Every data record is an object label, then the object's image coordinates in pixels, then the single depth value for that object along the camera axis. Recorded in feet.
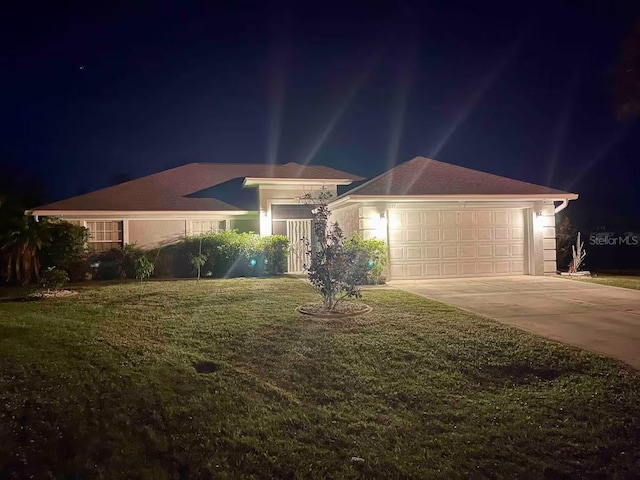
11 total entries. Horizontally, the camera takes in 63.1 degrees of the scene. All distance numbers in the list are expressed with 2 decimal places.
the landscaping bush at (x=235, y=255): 55.52
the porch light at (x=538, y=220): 52.37
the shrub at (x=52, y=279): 42.09
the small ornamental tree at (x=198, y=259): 51.29
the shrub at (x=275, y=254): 55.42
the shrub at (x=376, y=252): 45.16
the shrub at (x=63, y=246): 51.16
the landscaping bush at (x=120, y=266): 56.34
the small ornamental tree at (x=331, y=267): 30.66
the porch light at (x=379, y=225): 49.39
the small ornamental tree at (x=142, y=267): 44.24
